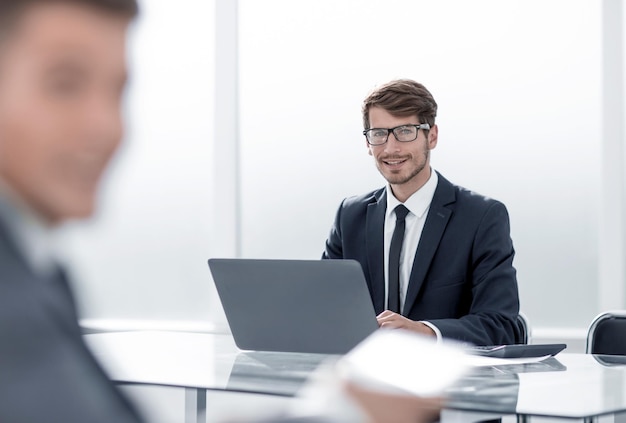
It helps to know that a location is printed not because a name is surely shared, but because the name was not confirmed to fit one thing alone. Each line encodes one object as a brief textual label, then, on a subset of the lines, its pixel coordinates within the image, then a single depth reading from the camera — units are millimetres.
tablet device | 2354
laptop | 2244
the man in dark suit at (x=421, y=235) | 2957
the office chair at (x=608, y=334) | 2934
